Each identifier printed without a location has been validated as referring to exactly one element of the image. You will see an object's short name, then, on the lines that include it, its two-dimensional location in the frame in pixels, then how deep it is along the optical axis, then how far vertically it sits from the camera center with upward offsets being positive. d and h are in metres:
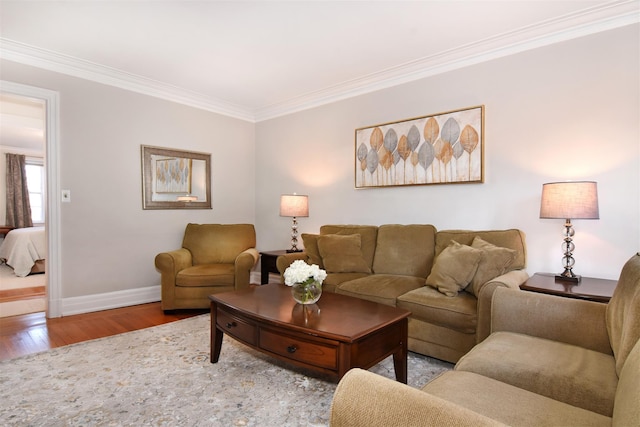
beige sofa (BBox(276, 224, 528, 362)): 2.29 -0.50
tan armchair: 3.56 -0.64
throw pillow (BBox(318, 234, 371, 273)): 3.31 -0.43
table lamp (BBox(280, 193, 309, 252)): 4.12 +0.04
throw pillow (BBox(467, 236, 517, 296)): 2.38 -0.39
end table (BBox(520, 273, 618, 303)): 2.08 -0.51
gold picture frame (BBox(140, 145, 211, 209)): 4.07 +0.38
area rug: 1.79 -1.06
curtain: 7.09 +0.34
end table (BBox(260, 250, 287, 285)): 4.07 -0.64
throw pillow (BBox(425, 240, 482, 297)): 2.45 -0.43
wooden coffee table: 1.74 -0.66
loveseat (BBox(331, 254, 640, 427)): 0.84 -0.62
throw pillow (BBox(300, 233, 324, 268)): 3.51 -0.41
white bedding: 5.38 -0.63
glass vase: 2.09 -0.50
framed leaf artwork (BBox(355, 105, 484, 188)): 3.17 +0.58
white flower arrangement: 2.05 -0.39
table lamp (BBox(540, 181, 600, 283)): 2.31 +0.03
